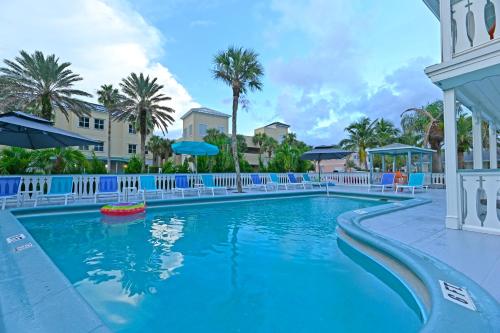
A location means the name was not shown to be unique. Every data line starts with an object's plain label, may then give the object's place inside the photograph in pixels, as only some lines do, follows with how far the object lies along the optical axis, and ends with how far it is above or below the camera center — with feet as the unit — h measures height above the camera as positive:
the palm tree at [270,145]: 130.82 +13.98
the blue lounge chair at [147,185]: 34.09 -1.74
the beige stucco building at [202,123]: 112.78 +22.59
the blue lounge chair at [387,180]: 42.70 -1.39
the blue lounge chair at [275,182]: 46.23 -1.84
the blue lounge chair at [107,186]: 31.27 -1.73
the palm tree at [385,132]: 92.32 +15.03
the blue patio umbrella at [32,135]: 20.67 +3.61
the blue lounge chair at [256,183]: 46.36 -2.05
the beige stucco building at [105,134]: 90.44 +14.97
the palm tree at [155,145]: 116.16 +12.48
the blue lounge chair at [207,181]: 40.33 -1.43
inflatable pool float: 24.16 -3.58
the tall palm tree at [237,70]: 41.27 +16.77
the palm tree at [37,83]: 53.21 +19.58
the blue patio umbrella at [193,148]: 38.09 +3.70
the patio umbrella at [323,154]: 48.73 +3.57
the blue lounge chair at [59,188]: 27.04 -1.72
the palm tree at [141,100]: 69.56 +20.30
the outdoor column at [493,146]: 24.15 +2.48
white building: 13.29 +5.36
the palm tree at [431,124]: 59.52 +11.93
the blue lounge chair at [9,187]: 24.62 -1.48
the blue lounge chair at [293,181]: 49.76 -1.80
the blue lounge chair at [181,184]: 36.91 -1.77
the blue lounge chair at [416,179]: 37.29 -1.06
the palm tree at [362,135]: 96.30 +14.25
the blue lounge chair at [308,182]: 49.57 -1.94
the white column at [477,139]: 19.35 +2.51
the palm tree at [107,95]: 79.10 +24.34
